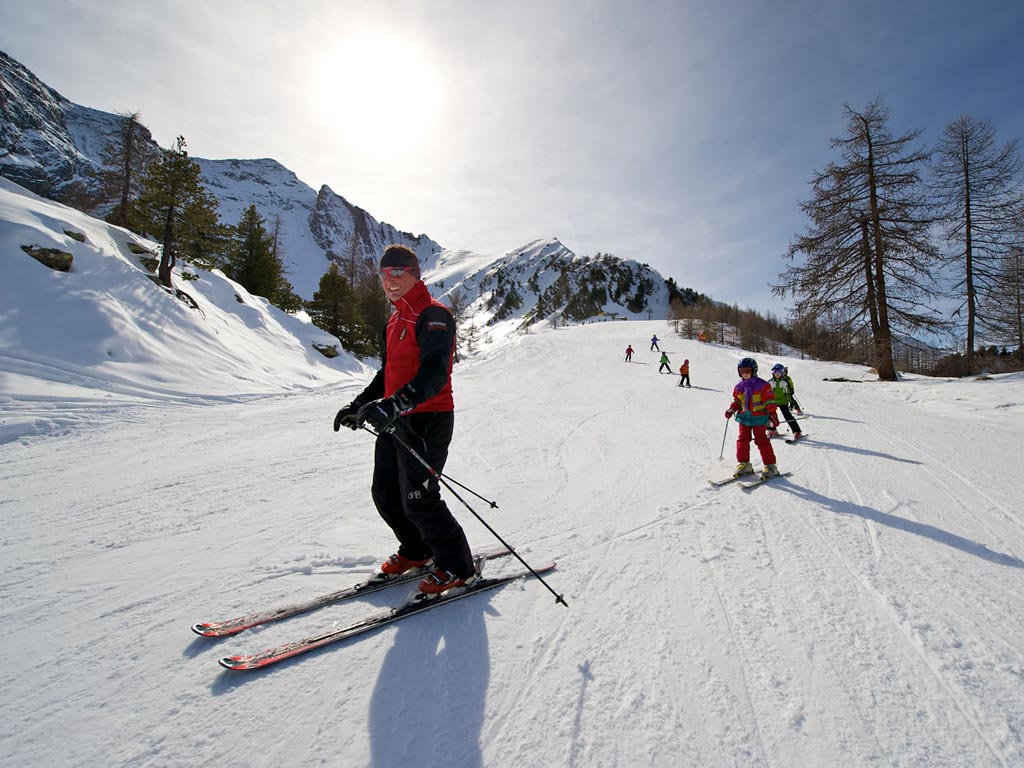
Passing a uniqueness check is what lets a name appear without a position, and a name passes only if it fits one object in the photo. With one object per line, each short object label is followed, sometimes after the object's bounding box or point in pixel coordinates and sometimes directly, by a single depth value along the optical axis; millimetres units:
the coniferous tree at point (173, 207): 18141
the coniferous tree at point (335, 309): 29812
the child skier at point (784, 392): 7406
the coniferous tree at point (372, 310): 32403
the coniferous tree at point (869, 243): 13570
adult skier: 2479
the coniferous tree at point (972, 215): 13969
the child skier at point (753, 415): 5188
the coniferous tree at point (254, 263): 28250
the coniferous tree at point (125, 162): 23250
